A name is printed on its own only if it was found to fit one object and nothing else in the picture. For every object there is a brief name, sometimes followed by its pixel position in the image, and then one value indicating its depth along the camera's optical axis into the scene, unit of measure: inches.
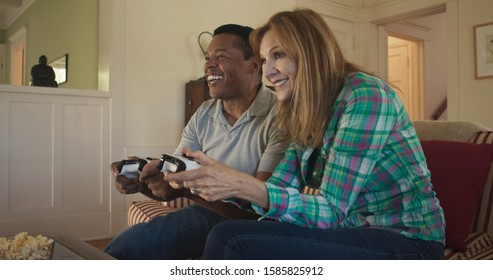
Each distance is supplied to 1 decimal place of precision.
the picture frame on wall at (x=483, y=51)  104.9
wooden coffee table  30.3
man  37.8
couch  36.1
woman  26.5
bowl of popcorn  26.3
